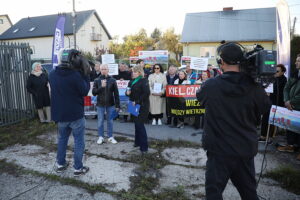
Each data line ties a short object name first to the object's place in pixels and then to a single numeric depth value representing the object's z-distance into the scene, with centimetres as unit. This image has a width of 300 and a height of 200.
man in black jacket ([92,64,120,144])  521
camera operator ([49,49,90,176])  351
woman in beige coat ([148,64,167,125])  705
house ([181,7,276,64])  2494
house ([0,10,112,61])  3684
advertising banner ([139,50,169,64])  927
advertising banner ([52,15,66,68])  743
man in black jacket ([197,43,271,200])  209
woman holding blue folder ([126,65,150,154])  472
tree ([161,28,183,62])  4416
